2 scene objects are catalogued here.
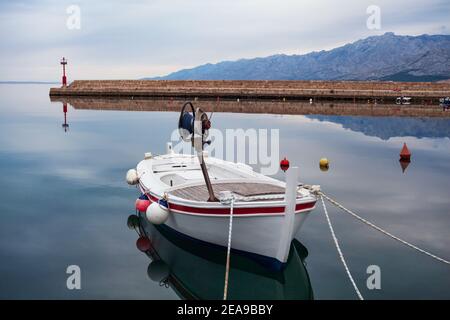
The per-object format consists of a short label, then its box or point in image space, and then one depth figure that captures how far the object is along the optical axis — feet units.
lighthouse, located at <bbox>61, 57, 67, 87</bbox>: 242.13
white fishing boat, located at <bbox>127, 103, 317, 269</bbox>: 29.68
